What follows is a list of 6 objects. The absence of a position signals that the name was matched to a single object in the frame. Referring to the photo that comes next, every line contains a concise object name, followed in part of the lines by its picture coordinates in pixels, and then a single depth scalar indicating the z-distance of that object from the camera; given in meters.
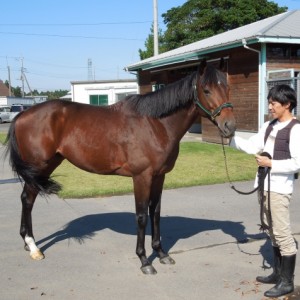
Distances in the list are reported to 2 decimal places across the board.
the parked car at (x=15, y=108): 40.66
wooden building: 12.48
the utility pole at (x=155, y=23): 22.17
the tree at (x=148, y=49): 38.38
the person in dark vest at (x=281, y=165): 3.26
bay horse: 3.89
